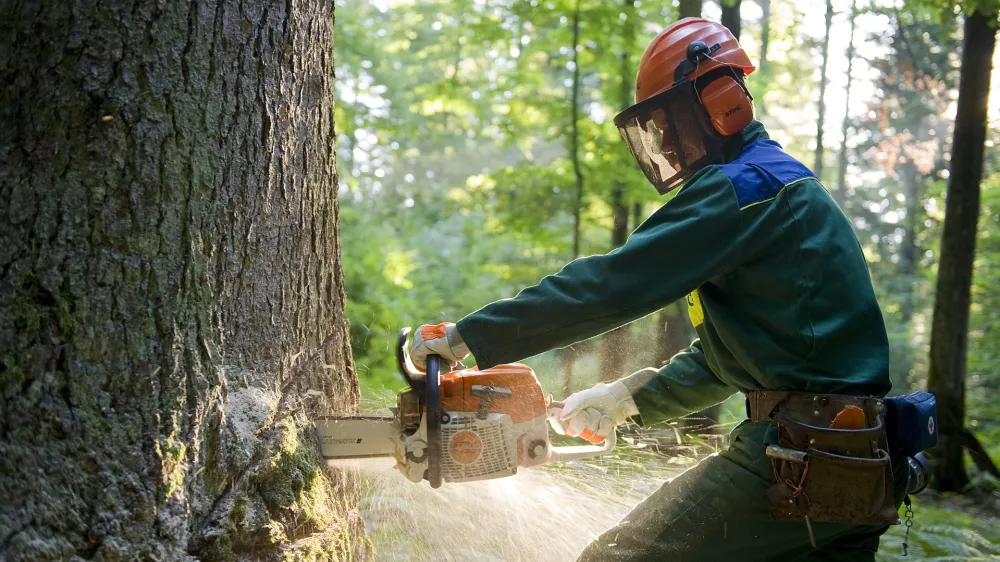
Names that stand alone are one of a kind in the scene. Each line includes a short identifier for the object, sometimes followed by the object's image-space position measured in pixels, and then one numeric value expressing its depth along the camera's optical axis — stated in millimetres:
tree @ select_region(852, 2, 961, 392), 17016
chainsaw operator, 2049
